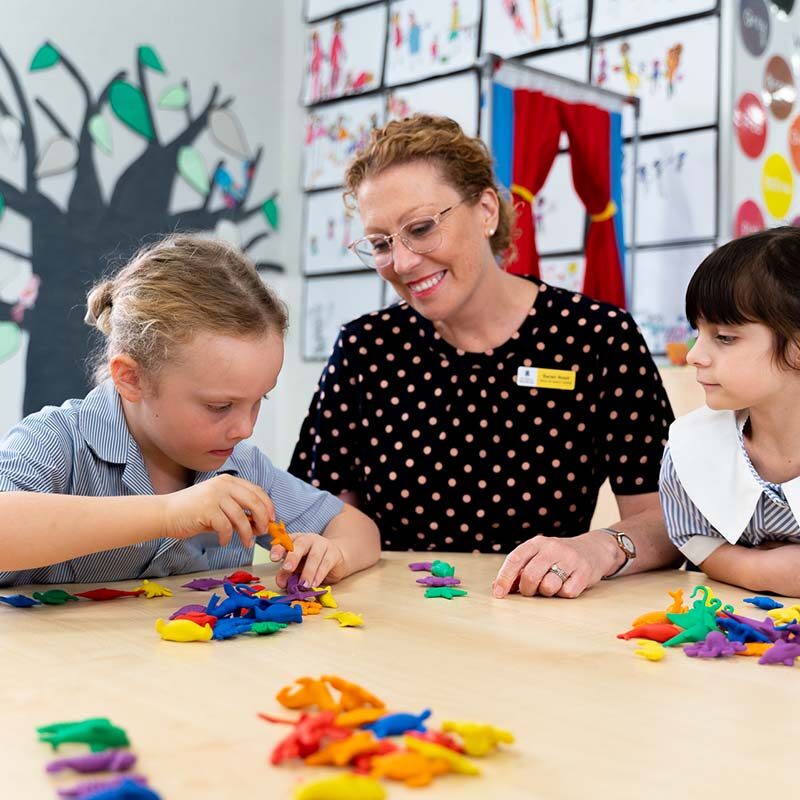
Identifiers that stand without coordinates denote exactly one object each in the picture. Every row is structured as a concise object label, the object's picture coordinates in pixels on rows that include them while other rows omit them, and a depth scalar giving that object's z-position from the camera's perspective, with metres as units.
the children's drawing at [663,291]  3.69
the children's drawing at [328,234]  4.96
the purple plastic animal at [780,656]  1.03
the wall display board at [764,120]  3.62
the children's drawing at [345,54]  4.82
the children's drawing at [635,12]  3.68
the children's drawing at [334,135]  4.87
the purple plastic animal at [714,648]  1.06
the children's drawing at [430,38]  4.39
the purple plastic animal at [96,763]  0.68
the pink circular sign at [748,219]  3.62
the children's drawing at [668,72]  3.64
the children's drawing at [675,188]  3.64
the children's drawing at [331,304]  4.84
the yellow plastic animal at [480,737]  0.72
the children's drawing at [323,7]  4.95
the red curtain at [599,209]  3.62
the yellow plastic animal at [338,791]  0.63
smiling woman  1.98
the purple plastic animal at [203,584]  1.44
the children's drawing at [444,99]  4.40
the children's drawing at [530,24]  4.01
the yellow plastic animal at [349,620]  1.19
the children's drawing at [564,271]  3.94
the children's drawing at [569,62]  4.00
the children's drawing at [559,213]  3.93
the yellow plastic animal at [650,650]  1.04
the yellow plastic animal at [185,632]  1.09
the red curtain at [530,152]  3.34
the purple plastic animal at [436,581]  1.48
